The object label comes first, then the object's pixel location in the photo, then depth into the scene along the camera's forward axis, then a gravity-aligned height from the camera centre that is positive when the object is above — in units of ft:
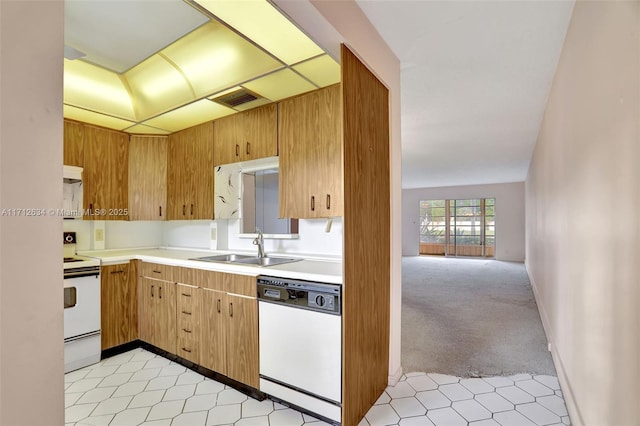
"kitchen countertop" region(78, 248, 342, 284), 6.35 -1.22
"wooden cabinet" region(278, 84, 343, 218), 7.28 +1.54
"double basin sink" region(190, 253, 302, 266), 8.64 -1.28
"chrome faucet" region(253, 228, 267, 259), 9.26 -0.81
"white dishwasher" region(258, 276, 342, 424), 5.81 -2.57
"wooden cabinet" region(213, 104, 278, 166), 8.41 +2.38
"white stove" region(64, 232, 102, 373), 8.26 -2.62
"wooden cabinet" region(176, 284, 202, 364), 8.09 -2.82
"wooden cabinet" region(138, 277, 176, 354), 8.77 -2.87
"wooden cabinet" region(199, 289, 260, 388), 6.95 -2.85
